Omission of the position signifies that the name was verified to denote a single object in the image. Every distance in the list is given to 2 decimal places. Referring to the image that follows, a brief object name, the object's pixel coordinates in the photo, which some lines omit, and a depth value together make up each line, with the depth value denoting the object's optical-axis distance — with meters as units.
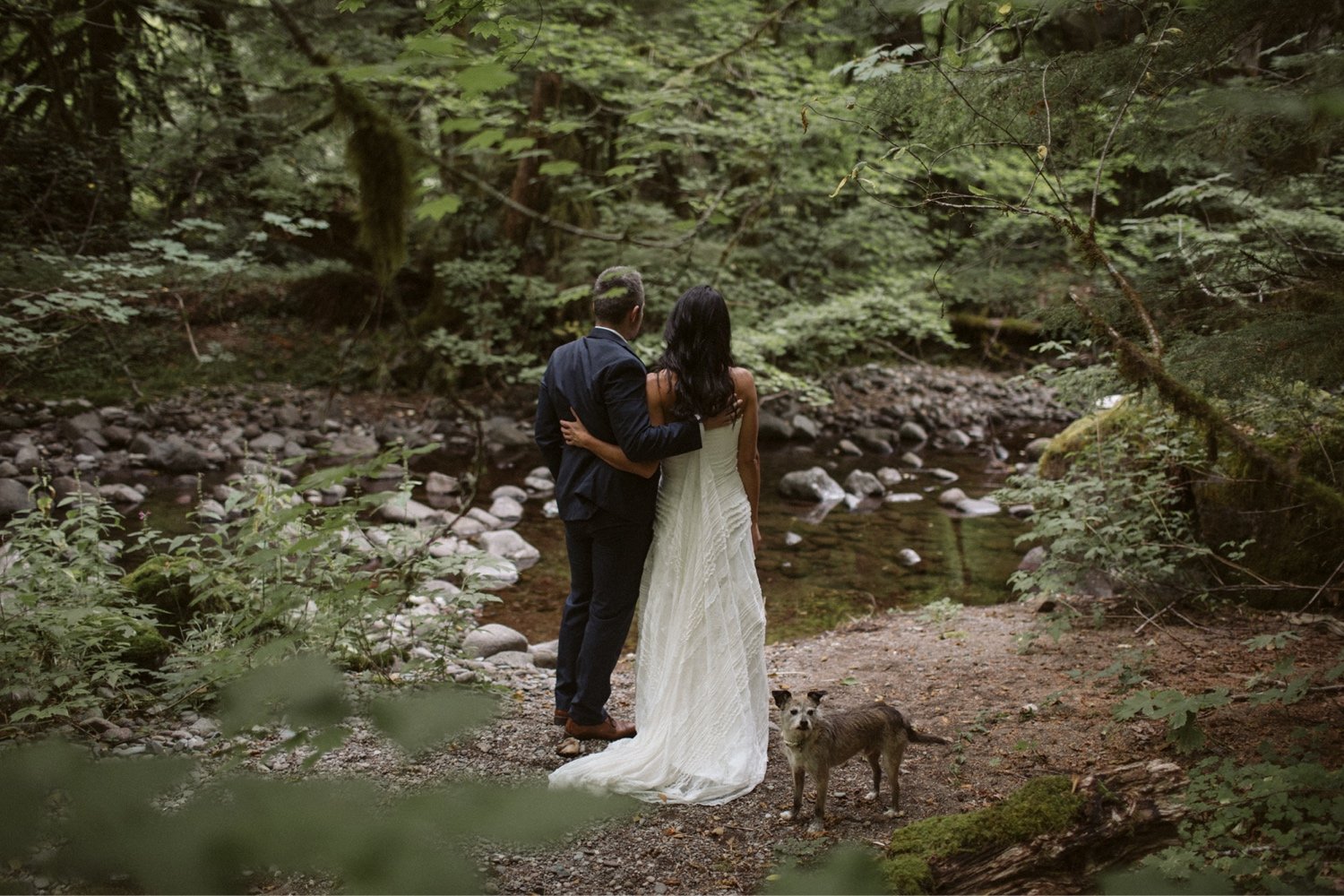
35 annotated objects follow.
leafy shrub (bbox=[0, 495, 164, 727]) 3.31
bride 3.43
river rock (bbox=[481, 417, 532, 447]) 12.45
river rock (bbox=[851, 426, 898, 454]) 13.30
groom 3.57
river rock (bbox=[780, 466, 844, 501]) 10.49
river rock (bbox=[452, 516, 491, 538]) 8.52
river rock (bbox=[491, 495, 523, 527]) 9.34
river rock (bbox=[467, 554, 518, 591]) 4.58
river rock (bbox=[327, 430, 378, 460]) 11.45
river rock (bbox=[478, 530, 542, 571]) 8.07
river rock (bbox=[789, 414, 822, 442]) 13.61
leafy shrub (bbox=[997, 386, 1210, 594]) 5.00
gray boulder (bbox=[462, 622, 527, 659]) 5.64
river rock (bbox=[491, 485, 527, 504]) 9.98
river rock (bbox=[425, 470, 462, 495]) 10.23
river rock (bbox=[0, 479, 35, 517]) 7.52
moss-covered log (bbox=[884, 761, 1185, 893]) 2.34
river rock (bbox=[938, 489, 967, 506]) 10.09
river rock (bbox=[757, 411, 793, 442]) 13.50
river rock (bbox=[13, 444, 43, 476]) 9.17
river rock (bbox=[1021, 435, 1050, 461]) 12.17
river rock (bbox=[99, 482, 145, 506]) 8.83
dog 3.07
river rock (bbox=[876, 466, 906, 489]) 11.29
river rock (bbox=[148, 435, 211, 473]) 10.26
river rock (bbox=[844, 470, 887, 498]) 10.68
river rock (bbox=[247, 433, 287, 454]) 11.27
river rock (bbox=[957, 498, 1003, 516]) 9.72
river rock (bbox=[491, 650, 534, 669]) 5.49
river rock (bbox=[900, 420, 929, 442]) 13.88
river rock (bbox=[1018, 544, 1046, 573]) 7.36
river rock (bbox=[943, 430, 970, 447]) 13.77
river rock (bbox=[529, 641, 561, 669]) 5.72
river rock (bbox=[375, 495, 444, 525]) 8.73
